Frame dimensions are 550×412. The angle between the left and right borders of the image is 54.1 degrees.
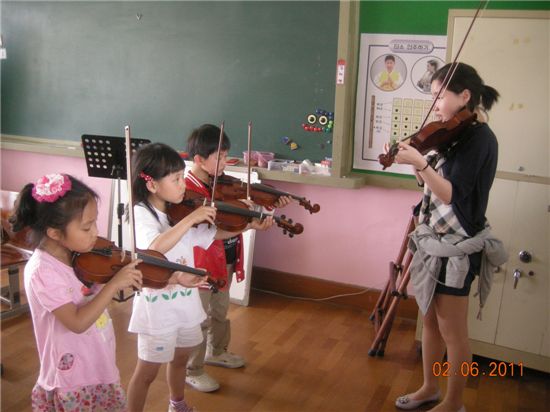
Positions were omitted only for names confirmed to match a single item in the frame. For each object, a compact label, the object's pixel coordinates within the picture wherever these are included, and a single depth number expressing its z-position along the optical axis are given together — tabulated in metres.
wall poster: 3.01
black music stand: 2.91
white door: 2.37
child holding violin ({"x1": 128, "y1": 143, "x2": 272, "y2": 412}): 1.74
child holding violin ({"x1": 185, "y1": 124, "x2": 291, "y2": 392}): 2.14
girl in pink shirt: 1.40
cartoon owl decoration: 3.26
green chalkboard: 3.31
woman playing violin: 1.88
